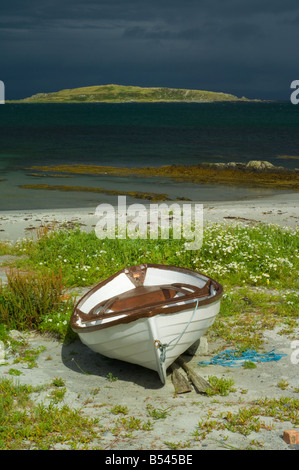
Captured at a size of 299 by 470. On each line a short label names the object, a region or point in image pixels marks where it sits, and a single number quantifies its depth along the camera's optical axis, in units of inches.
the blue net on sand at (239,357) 308.8
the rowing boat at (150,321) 269.4
